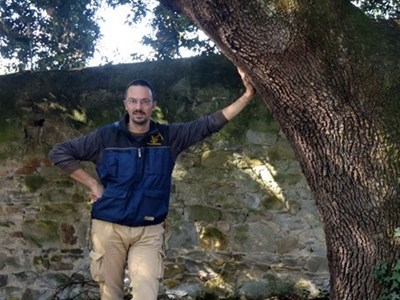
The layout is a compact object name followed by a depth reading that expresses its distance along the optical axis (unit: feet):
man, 10.42
